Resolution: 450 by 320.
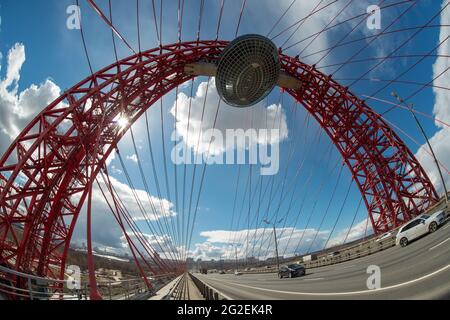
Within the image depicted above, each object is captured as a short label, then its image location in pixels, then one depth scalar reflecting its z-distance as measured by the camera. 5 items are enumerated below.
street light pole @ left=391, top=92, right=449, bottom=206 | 23.65
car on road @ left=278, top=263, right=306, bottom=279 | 23.98
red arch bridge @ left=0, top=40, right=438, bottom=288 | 16.06
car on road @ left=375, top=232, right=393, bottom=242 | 22.68
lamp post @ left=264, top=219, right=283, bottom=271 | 45.00
